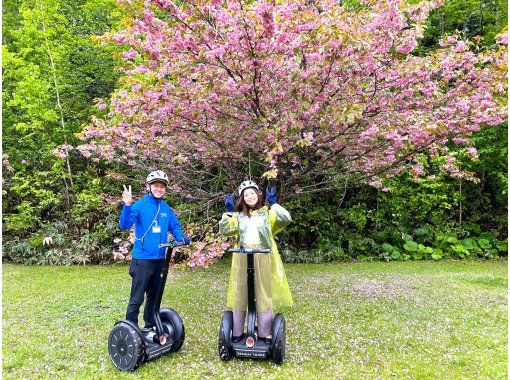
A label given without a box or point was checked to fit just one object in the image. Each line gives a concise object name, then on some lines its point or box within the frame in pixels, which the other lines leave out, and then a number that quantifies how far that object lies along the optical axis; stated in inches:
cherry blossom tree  173.6
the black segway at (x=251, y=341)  136.6
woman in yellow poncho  140.4
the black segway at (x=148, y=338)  131.3
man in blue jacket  137.2
